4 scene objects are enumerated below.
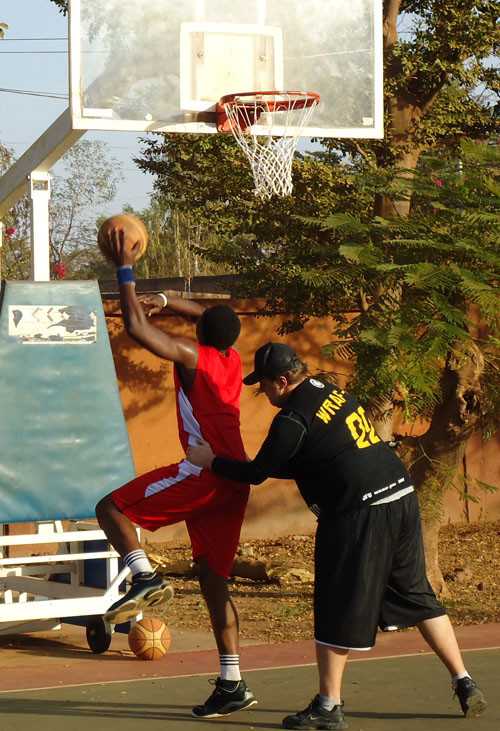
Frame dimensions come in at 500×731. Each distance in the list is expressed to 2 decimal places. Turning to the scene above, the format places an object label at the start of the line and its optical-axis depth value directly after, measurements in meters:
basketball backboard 9.92
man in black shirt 6.11
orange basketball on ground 8.03
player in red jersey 6.49
